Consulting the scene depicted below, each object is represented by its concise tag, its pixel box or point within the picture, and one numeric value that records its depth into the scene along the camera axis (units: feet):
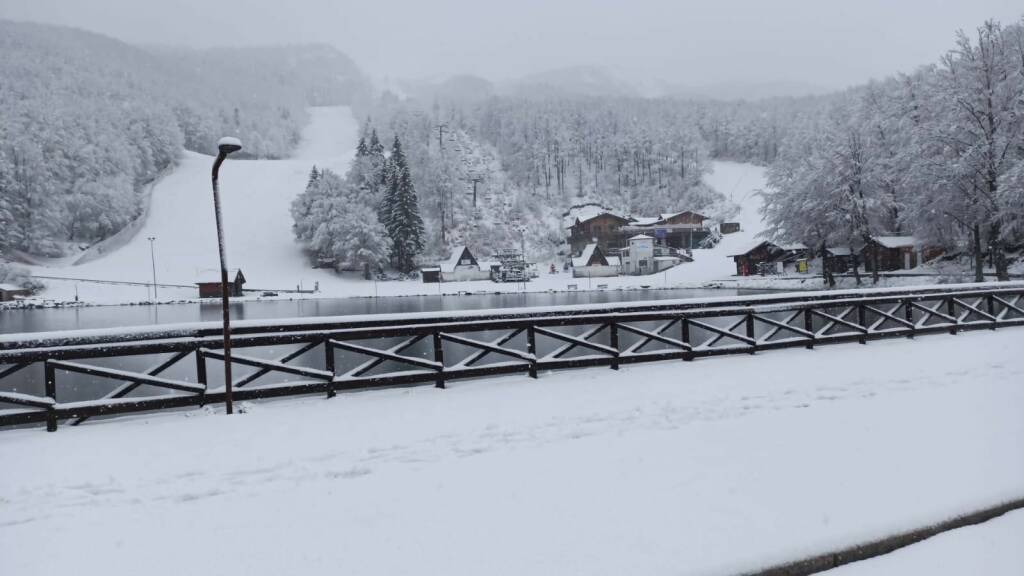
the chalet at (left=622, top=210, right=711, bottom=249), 305.32
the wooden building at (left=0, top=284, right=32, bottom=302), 187.22
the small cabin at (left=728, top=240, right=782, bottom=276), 213.87
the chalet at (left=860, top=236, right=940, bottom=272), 172.76
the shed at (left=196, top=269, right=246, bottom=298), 209.46
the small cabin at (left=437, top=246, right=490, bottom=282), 247.70
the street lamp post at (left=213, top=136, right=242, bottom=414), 24.21
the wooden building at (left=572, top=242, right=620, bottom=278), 263.29
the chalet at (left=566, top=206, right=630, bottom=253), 308.60
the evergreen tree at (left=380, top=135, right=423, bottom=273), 244.42
